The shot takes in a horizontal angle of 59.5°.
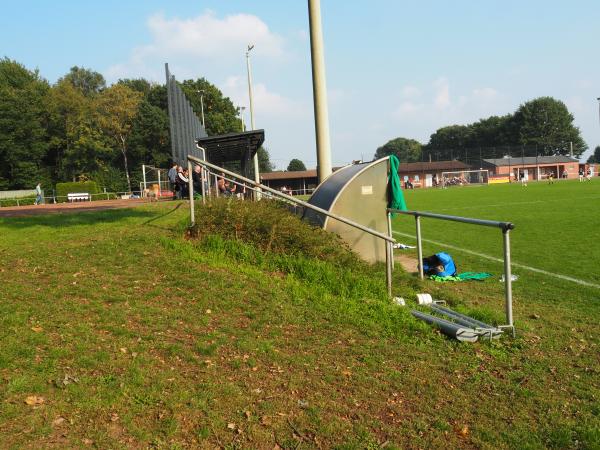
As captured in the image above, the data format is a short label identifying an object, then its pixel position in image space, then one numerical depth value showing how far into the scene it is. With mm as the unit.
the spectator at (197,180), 14578
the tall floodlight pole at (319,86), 10883
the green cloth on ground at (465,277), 8523
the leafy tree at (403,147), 150750
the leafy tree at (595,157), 145250
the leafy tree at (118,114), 67750
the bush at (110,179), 58922
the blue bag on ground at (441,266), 8673
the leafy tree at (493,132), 109312
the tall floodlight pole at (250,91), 36575
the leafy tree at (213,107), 76312
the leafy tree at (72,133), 66125
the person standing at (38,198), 36981
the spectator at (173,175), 18297
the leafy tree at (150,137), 68625
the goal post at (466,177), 79250
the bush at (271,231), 7301
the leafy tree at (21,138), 61219
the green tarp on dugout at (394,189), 8789
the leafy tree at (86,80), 84812
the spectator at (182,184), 15750
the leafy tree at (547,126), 104500
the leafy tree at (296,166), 129250
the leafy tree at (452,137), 121375
